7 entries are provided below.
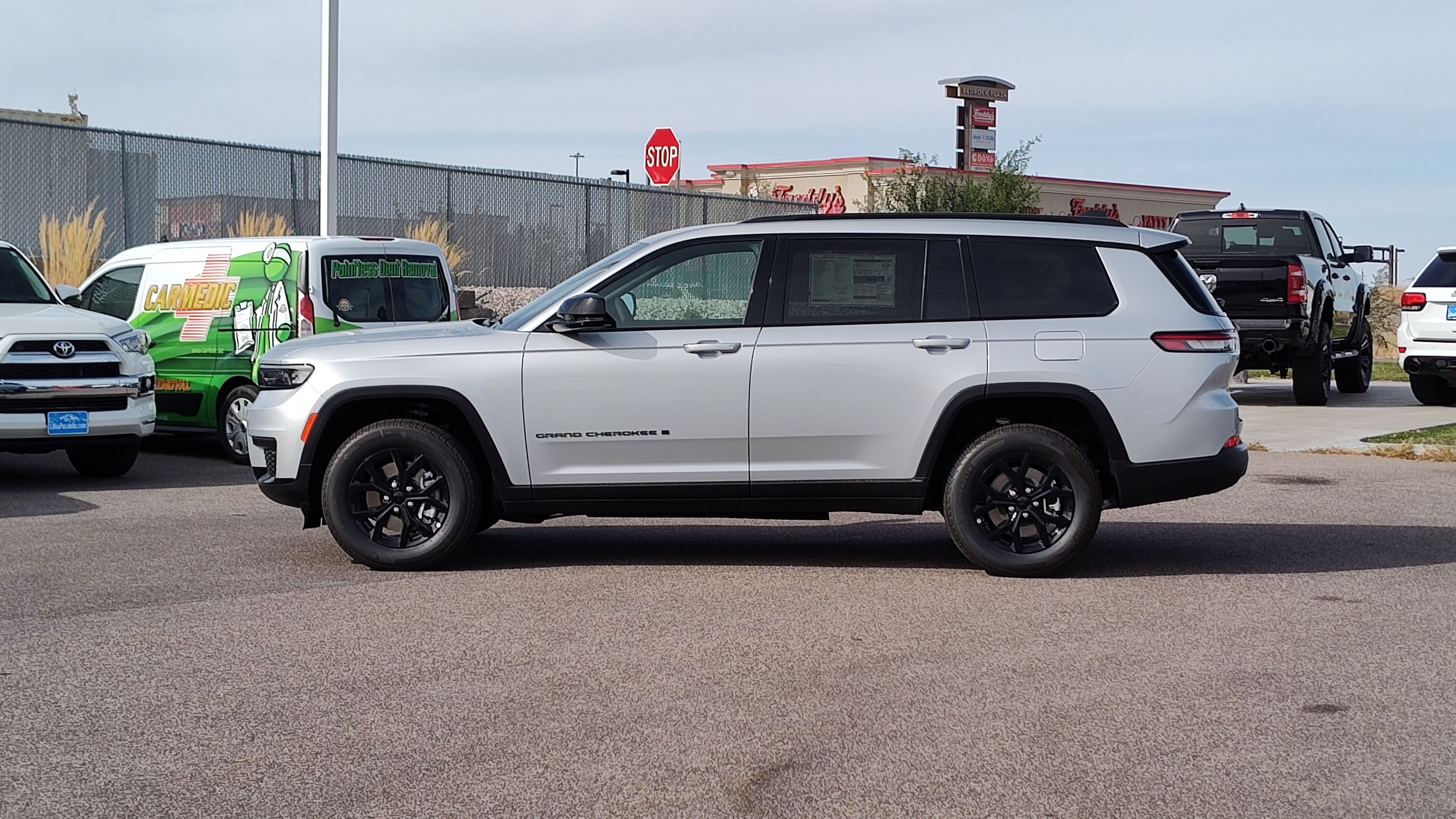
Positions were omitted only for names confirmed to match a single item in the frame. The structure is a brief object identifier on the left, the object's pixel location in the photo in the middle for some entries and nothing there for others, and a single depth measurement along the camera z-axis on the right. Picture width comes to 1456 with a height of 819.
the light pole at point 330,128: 18.98
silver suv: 7.96
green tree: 32.72
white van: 12.74
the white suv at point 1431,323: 17.19
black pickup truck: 17.70
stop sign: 30.89
